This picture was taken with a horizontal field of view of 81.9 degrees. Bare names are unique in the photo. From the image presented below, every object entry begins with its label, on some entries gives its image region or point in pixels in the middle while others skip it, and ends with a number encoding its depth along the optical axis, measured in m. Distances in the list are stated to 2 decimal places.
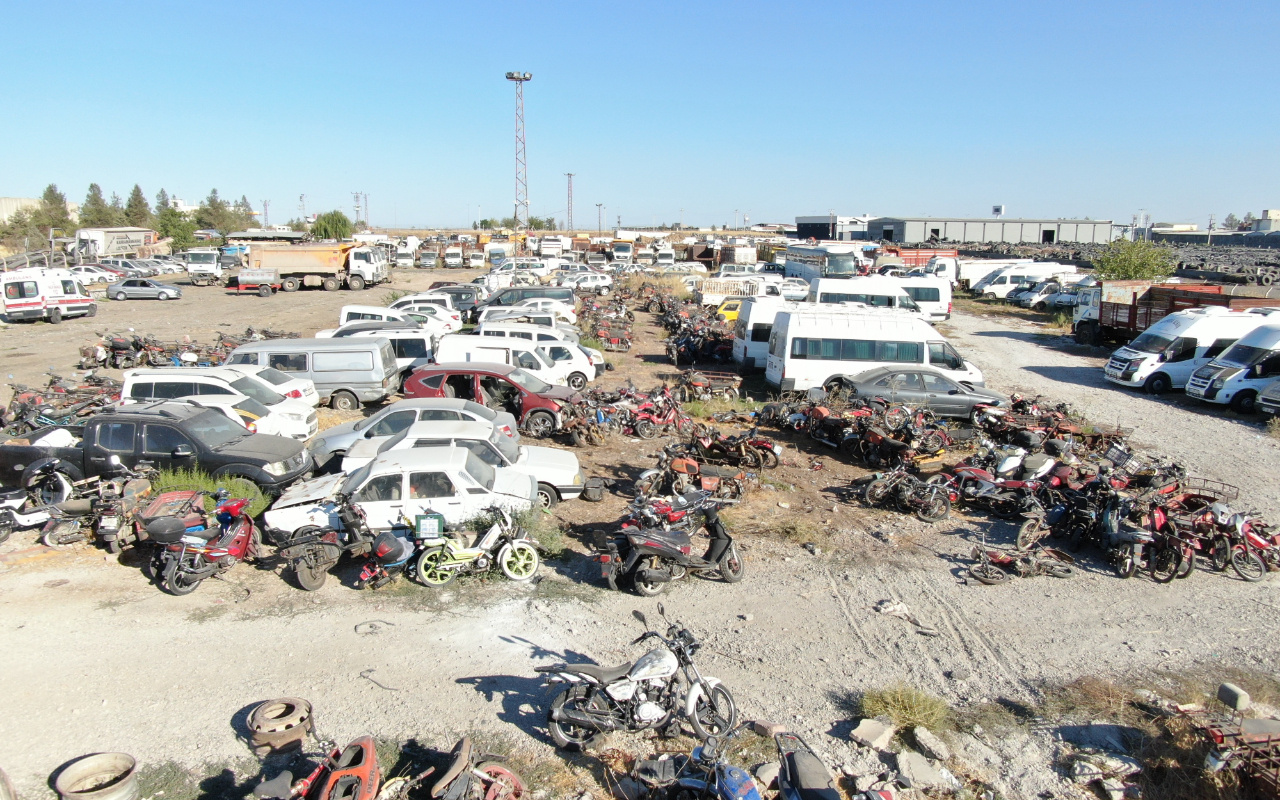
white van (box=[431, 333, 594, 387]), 16.80
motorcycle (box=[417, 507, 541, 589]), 8.67
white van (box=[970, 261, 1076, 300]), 41.34
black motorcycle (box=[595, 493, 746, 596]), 8.46
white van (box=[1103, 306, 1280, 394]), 19.41
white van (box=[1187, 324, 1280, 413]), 17.19
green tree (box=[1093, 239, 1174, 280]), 36.25
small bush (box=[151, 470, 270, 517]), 10.09
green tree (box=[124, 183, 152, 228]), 88.06
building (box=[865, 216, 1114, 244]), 81.50
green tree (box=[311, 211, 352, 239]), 83.94
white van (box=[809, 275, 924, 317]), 27.83
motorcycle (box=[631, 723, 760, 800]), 5.06
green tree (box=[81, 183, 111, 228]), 84.12
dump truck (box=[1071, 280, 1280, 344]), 22.84
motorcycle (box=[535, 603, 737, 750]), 5.98
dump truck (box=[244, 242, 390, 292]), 40.00
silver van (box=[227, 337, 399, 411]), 15.95
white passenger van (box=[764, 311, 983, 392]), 16.78
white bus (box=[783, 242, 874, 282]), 41.34
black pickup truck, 10.55
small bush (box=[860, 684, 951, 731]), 6.38
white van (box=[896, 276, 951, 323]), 32.03
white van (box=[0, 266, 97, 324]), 26.97
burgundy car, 14.45
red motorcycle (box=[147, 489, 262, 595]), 8.48
